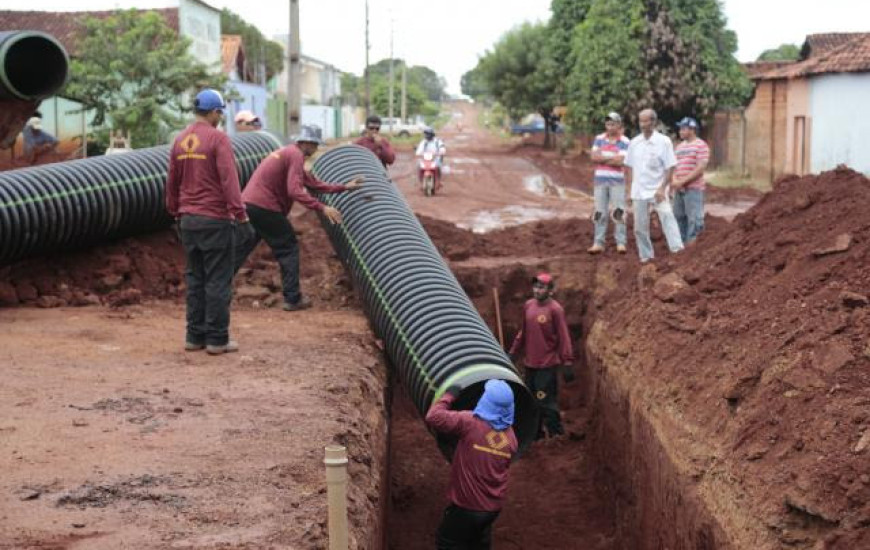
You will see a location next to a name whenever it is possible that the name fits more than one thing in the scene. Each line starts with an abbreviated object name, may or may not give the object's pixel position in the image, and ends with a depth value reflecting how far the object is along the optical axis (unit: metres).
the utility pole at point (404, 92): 71.75
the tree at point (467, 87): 150.48
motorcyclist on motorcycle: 21.75
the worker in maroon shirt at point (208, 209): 7.68
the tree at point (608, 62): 31.55
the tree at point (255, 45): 62.41
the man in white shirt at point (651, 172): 10.77
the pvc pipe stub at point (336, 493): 3.69
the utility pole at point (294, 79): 23.31
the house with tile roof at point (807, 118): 24.48
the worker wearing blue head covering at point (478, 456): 6.57
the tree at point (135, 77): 23.30
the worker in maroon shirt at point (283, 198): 9.20
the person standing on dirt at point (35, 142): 14.41
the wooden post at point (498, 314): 12.03
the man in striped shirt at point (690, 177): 11.31
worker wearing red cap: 10.16
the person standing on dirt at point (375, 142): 11.55
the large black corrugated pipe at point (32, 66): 10.47
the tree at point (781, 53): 75.53
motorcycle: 22.33
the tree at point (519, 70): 46.91
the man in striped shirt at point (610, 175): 11.44
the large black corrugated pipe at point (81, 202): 9.20
